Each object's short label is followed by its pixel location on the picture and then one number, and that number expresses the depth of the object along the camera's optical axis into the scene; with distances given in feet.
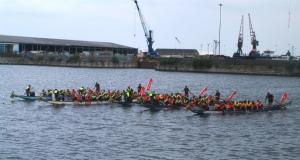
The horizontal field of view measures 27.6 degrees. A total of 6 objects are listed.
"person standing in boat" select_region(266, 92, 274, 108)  263.29
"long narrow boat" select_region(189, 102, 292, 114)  225.56
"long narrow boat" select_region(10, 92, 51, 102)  257.63
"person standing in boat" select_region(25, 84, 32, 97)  265.46
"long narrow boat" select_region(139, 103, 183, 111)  240.32
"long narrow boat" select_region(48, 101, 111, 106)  248.54
